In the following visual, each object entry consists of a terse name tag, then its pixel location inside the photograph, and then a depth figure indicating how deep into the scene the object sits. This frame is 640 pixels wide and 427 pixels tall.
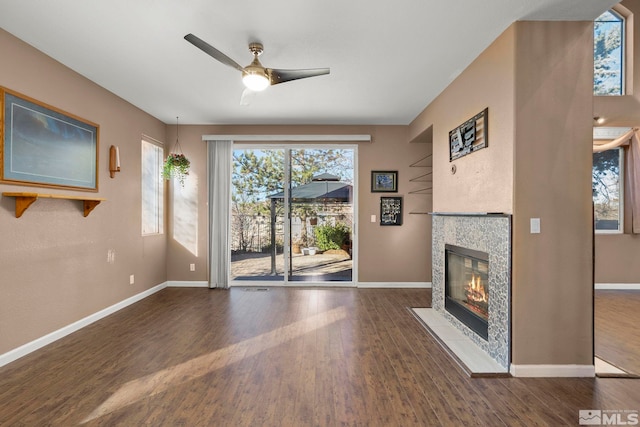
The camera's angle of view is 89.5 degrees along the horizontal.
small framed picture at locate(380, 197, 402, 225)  5.48
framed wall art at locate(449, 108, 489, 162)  2.92
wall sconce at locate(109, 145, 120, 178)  3.98
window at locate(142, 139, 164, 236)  4.90
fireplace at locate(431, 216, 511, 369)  2.58
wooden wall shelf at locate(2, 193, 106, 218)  2.71
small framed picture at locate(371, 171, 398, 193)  5.47
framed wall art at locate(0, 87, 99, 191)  2.70
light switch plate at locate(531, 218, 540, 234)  2.50
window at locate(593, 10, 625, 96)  5.24
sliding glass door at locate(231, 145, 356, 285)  5.52
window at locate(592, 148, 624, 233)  5.37
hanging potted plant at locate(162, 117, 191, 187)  5.00
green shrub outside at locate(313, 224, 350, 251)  5.55
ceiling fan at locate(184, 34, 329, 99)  2.62
